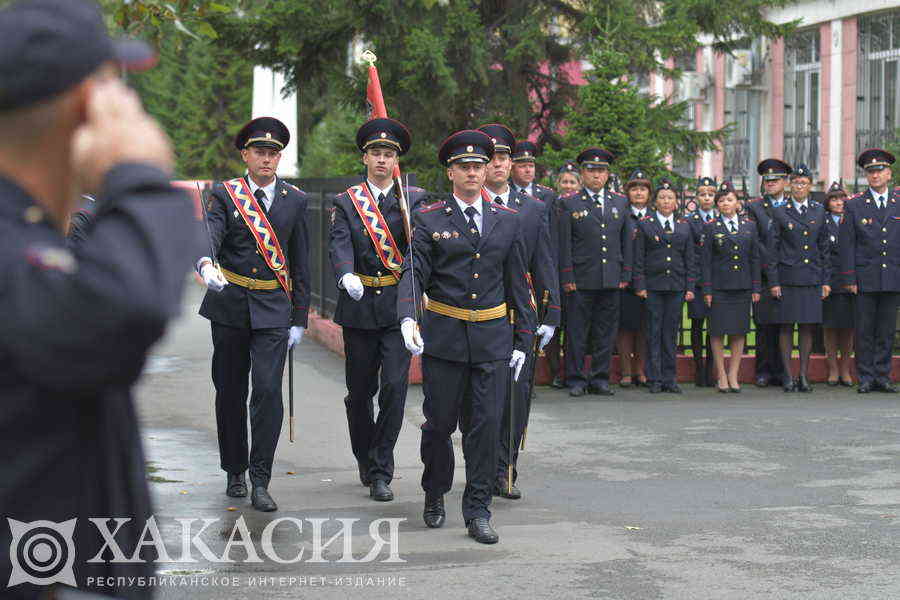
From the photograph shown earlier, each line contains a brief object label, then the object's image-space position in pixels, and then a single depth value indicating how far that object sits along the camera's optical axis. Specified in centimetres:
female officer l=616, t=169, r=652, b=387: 1403
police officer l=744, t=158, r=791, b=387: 1417
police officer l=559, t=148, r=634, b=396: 1351
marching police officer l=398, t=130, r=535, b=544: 731
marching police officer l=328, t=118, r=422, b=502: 852
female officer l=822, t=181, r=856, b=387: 1434
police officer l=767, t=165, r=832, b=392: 1400
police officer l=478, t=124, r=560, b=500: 824
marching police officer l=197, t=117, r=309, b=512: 812
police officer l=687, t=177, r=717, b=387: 1412
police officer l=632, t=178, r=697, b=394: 1373
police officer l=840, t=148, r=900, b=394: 1398
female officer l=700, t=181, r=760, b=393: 1381
